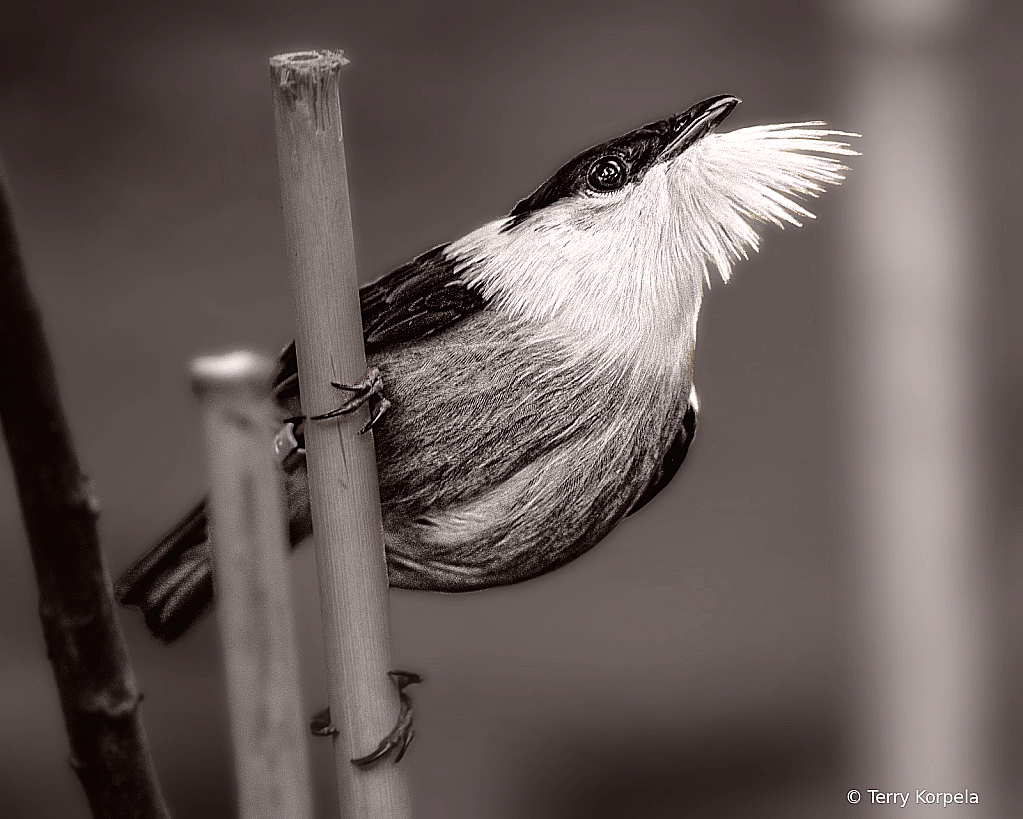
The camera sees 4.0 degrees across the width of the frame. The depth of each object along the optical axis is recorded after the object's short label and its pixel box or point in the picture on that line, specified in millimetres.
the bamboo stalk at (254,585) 1739
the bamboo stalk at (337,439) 1737
